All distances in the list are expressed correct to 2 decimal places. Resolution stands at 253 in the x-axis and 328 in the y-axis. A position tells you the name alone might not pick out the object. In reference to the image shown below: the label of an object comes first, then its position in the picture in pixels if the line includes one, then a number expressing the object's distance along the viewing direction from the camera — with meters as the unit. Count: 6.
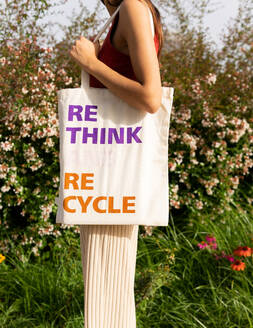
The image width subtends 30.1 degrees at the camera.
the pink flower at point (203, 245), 3.29
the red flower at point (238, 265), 2.89
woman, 1.69
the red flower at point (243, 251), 2.93
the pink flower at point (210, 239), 3.36
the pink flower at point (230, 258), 3.09
